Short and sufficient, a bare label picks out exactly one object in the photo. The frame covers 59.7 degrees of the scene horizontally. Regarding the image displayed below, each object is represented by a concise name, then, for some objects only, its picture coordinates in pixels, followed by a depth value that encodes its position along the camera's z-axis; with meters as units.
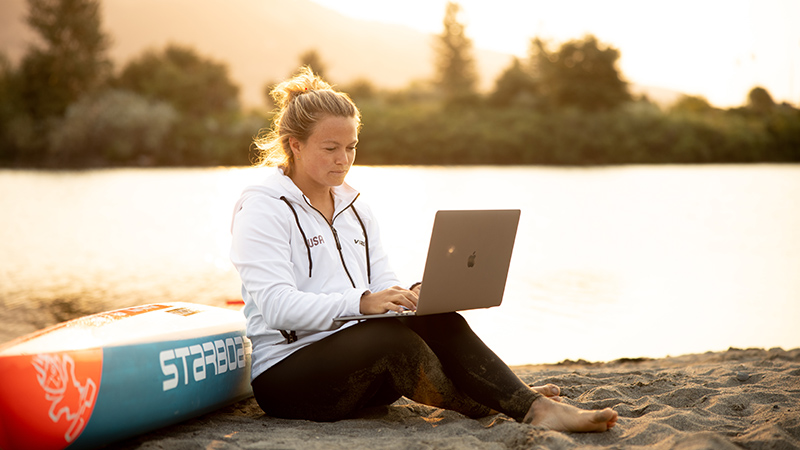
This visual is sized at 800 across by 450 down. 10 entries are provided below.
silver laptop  2.32
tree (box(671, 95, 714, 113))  44.97
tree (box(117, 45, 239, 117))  48.25
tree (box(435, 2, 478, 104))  51.28
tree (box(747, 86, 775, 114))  38.28
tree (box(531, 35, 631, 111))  46.50
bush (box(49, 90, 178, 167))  37.69
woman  2.42
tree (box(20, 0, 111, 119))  43.72
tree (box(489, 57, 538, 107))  47.75
